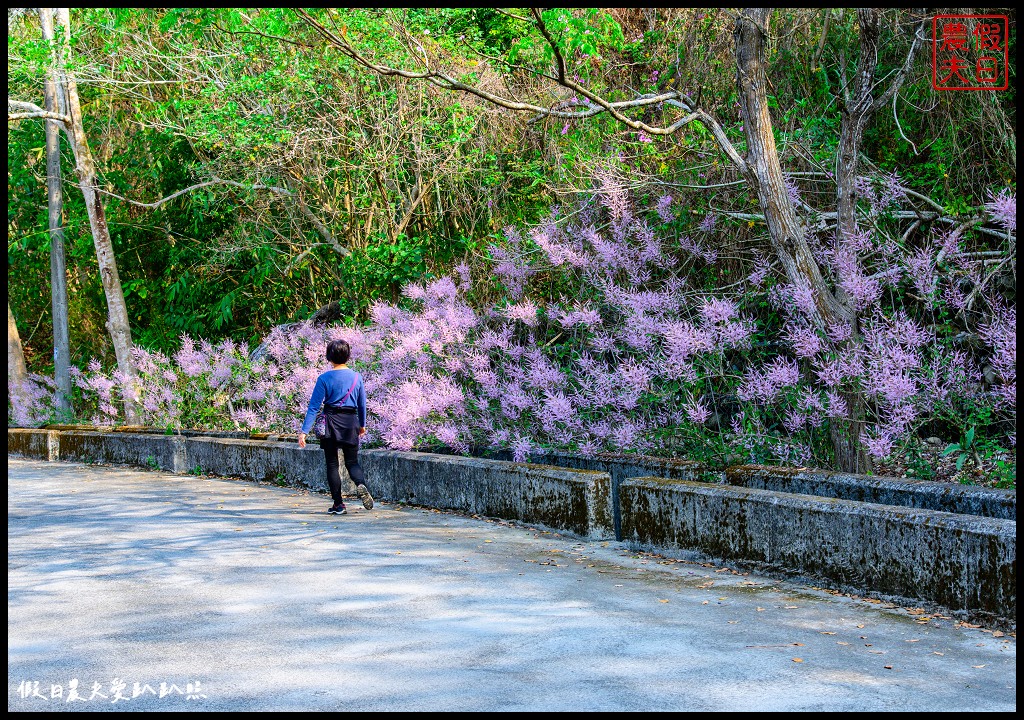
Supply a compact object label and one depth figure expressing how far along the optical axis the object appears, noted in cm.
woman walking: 1148
